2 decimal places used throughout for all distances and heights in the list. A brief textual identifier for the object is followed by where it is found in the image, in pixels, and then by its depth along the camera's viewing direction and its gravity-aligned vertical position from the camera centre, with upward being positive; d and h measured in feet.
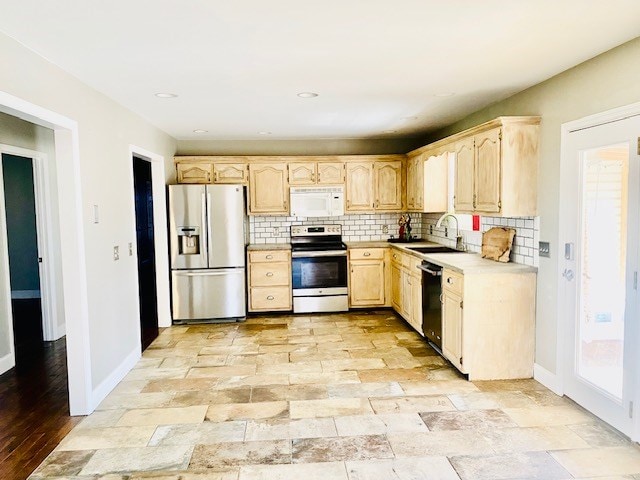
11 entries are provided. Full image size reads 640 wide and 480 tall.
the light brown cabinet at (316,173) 20.03 +1.89
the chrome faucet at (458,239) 16.87 -0.98
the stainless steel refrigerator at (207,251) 18.06 -1.35
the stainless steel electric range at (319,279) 19.34 -2.73
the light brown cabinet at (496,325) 12.00 -2.99
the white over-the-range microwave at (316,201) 20.01 +0.64
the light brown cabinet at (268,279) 19.27 -2.64
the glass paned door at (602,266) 8.96 -1.21
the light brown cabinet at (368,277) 19.65 -2.69
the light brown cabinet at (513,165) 11.76 +1.22
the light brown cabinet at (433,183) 17.98 +1.21
